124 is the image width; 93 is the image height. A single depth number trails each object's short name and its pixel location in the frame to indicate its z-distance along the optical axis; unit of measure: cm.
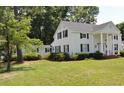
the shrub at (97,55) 1199
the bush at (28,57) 1128
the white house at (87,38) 1299
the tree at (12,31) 734
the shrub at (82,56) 1145
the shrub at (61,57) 1120
